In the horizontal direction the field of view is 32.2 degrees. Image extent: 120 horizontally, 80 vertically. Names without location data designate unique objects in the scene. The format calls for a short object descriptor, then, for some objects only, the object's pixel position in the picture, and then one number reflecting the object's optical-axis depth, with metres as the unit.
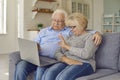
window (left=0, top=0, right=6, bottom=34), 5.98
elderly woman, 1.81
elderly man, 2.30
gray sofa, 2.00
